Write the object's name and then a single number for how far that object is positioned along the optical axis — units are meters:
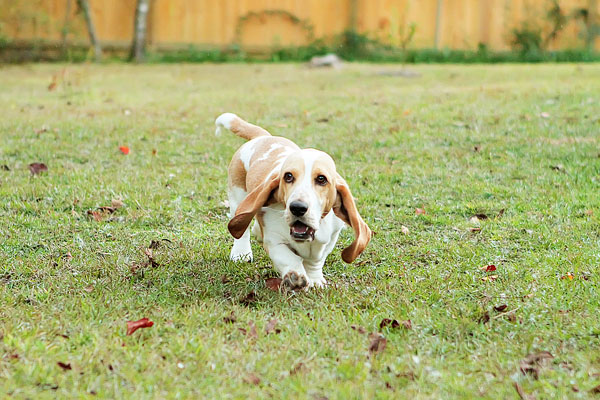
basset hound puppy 7.55
